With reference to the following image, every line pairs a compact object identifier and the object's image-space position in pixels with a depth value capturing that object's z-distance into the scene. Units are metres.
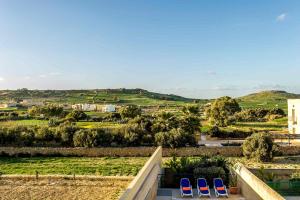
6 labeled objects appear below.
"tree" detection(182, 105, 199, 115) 31.73
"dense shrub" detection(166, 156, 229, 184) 9.39
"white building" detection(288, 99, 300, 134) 20.22
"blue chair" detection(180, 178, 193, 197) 8.24
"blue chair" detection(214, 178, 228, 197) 8.19
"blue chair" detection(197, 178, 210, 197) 8.23
